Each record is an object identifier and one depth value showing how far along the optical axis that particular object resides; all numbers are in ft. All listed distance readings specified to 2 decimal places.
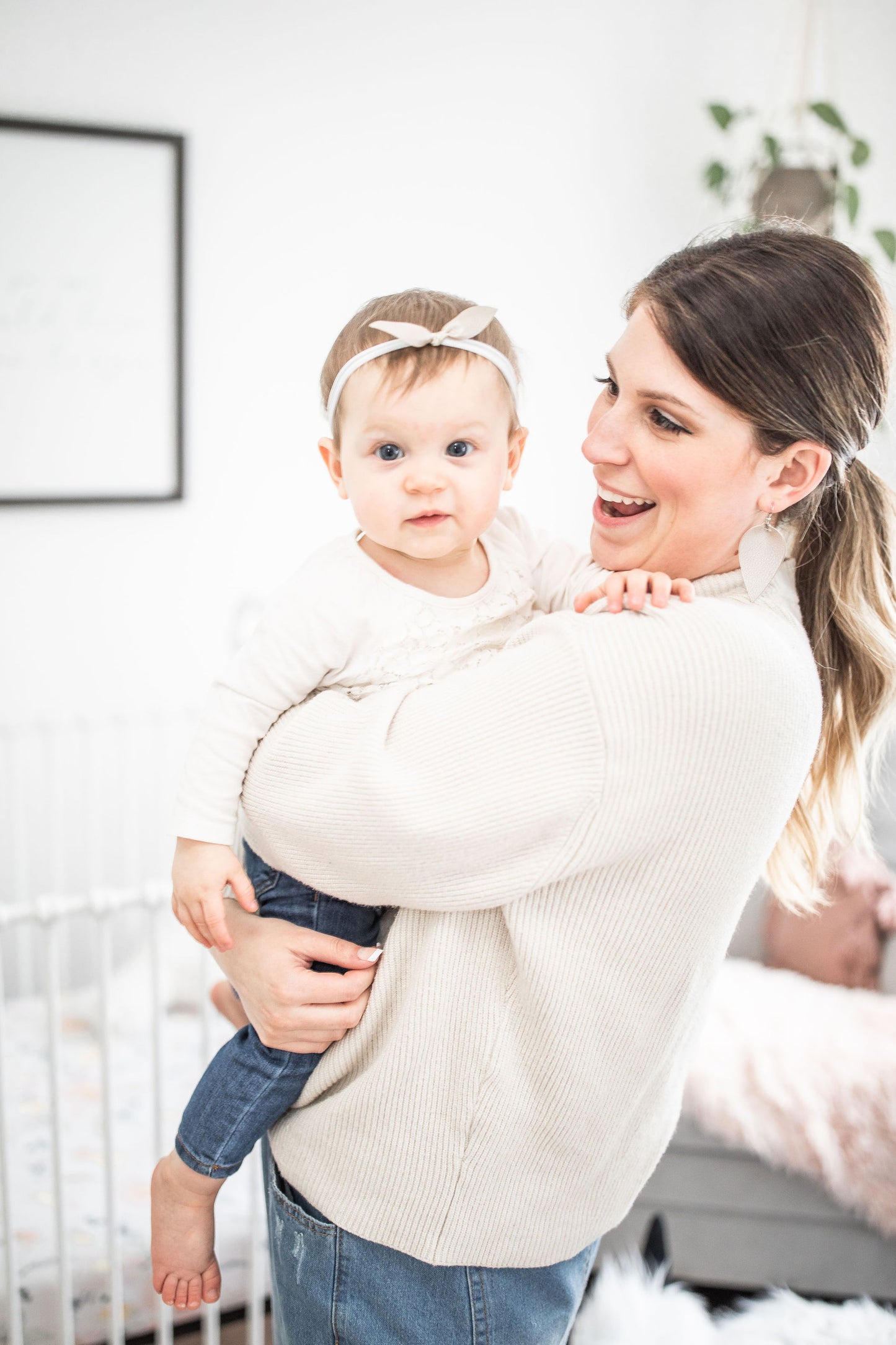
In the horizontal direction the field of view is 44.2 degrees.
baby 2.90
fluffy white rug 4.98
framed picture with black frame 7.85
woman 2.35
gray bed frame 6.57
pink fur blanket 6.28
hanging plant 8.62
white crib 4.76
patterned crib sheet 5.61
